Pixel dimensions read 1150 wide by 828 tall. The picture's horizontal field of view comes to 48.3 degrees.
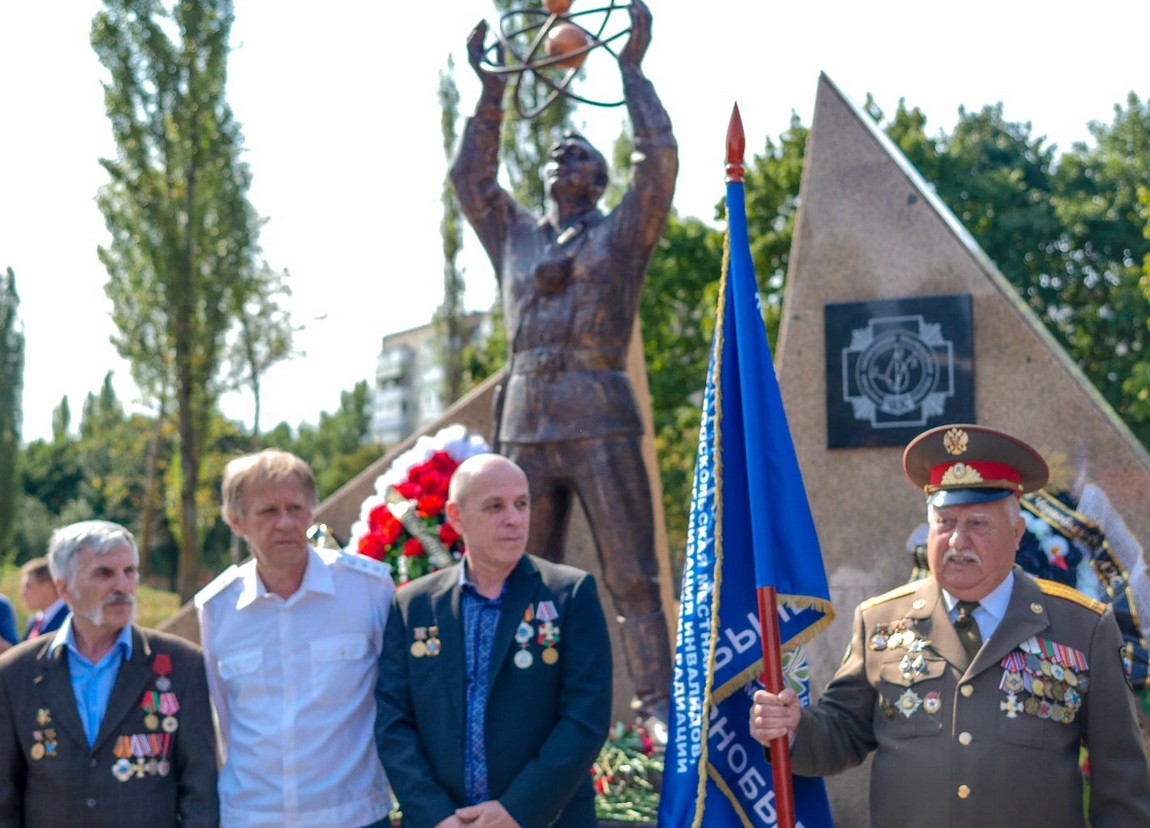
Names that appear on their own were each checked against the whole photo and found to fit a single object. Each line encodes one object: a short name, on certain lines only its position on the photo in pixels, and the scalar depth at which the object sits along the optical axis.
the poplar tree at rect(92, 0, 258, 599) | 17.62
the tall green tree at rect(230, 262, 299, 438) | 22.20
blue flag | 3.02
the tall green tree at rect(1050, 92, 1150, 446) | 17.53
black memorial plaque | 5.75
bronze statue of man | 5.14
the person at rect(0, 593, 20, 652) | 5.48
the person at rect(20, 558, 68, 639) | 6.13
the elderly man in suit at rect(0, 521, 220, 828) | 3.01
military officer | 2.63
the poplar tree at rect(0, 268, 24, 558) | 23.67
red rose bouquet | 5.09
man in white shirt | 3.14
